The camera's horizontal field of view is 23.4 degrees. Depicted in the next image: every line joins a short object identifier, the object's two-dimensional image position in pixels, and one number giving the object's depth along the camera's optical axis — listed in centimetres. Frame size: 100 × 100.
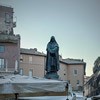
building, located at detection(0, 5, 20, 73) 4093
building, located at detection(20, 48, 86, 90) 5227
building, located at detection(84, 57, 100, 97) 5895
